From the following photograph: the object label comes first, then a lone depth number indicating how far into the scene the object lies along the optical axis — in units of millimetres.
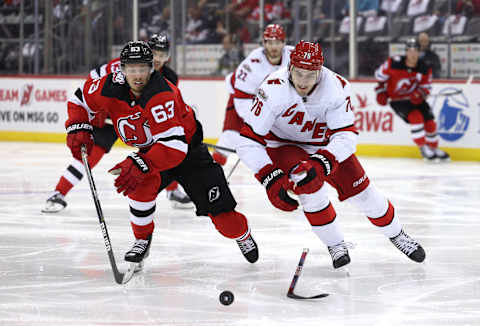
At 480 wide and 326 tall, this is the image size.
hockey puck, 6723
